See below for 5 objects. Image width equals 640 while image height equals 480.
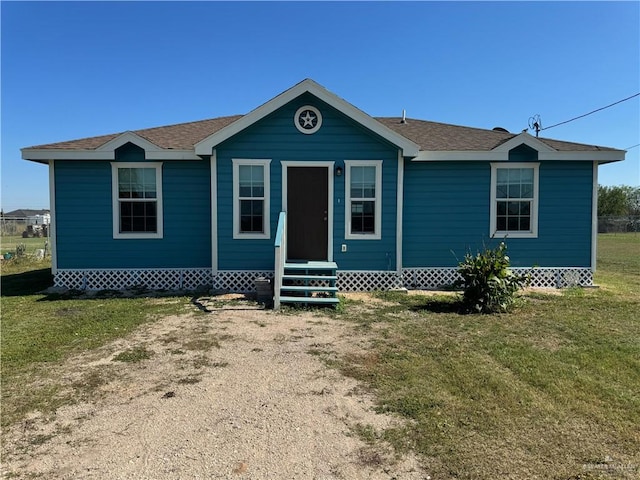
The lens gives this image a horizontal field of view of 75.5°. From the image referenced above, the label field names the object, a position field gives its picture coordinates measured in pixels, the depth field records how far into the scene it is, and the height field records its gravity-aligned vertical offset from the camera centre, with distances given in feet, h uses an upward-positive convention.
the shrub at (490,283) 22.90 -3.25
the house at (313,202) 28.55 +1.54
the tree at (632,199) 185.28 +12.65
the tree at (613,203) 182.60 +10.35
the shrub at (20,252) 50.15 -3.85
